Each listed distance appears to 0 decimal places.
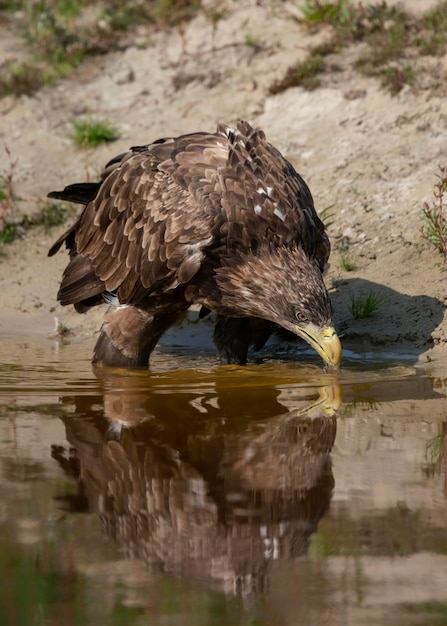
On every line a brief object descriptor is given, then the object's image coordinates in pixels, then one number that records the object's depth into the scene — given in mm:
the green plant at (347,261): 17453
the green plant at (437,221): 16641
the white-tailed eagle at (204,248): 13641
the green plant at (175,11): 25266
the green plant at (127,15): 25937
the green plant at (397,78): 20842
